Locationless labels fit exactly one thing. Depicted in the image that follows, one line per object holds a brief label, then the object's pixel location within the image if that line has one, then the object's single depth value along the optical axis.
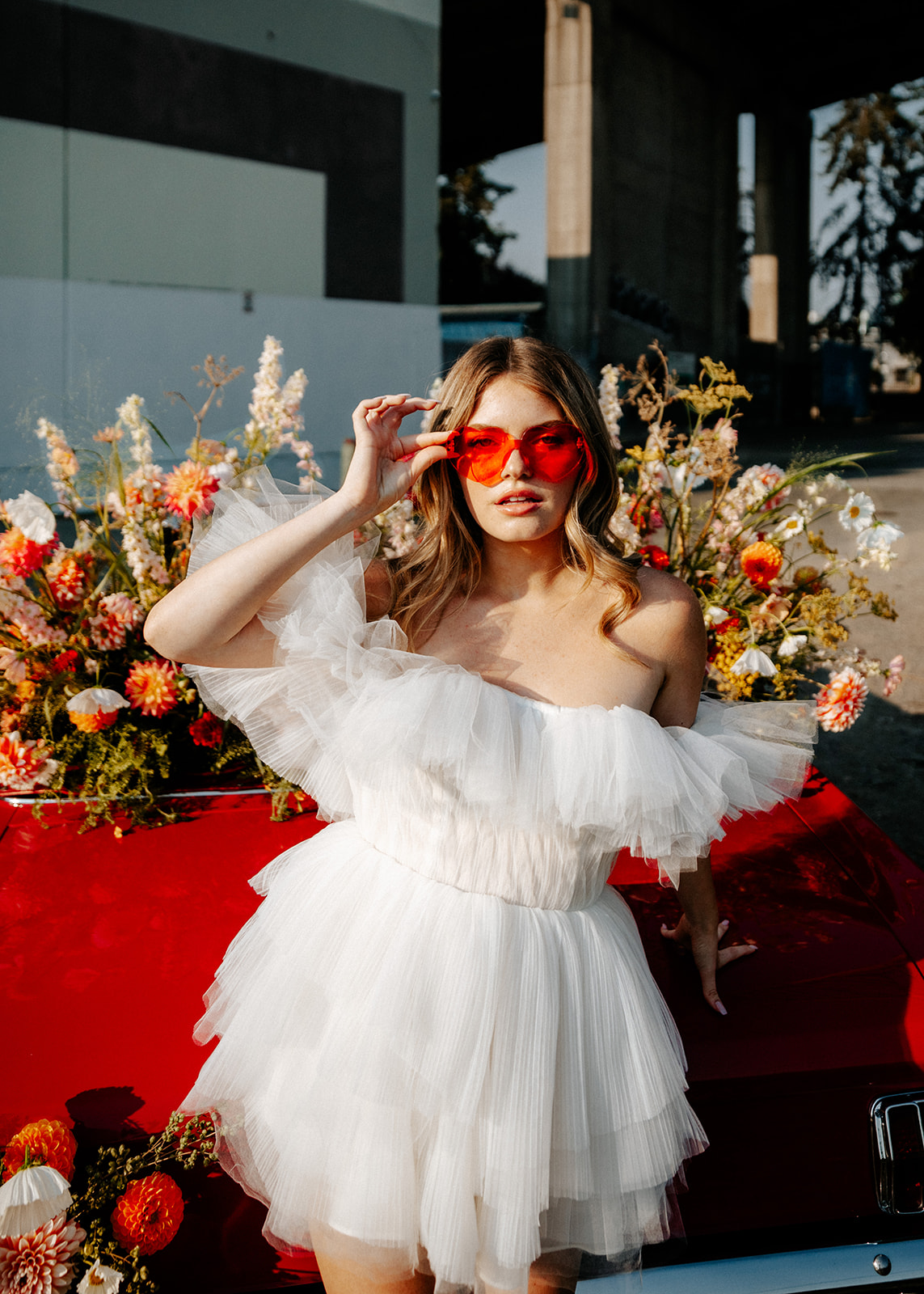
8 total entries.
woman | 1.31
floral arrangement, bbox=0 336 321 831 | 2.04
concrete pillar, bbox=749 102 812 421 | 20.50
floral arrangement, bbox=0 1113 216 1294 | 1.21
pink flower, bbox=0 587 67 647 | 2.13
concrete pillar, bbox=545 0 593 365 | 13.98
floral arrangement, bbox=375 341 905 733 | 2.42
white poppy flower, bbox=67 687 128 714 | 2.01
